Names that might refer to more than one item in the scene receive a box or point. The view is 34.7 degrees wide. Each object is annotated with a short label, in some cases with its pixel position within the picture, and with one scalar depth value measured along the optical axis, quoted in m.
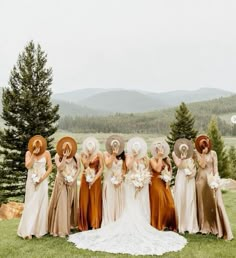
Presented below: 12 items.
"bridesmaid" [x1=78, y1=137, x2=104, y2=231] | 10.52
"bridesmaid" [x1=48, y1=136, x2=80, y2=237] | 10.16
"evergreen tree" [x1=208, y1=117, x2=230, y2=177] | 45.16
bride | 8.94
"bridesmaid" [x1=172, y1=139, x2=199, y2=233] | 10.50
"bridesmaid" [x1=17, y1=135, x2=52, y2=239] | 10.05
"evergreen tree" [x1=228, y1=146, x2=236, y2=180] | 47.79
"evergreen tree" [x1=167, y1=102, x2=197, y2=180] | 38.12
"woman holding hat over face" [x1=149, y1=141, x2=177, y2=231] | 10.53
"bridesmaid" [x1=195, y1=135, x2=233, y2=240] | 10.22
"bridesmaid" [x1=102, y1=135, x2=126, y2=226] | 10.46
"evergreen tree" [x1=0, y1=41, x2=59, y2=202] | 28.22
